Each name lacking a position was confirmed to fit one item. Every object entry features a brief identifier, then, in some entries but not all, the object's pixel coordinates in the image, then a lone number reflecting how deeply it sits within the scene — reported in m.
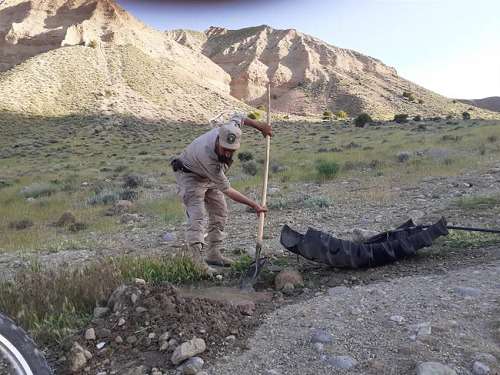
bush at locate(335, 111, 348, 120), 59.78
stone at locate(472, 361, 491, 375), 2.58
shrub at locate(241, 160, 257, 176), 13.36
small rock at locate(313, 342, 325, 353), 2.95
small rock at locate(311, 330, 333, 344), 3.05
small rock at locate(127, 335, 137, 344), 3.10
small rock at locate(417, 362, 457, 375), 2.56
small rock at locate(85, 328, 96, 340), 3.15
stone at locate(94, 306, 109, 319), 3.50
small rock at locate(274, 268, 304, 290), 4.25
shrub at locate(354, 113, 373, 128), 35.12
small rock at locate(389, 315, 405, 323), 3.23
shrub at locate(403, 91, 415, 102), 68.69
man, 4.44
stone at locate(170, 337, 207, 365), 2.89
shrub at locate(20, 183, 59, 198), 12.62
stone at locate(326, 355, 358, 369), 2.77
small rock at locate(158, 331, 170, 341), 3.06
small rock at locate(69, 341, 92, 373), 2.90
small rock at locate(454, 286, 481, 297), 3.58
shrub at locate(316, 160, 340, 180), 11.18
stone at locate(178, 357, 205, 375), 2.80
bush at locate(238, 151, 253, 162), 17.16
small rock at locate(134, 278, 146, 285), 3.67
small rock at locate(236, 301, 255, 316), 3.60
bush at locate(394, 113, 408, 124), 36.81
